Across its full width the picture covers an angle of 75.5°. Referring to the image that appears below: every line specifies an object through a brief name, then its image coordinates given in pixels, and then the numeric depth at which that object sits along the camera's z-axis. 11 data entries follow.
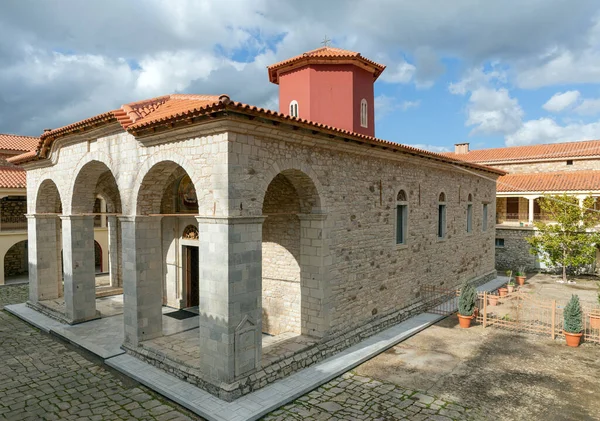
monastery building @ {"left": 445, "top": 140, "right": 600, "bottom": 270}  23.39
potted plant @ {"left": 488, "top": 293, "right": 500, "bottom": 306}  13.02
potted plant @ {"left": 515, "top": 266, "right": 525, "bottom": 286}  19.30
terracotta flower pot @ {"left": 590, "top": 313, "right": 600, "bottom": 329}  11.01
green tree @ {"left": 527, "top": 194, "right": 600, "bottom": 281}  19.95
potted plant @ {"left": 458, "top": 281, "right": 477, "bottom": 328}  11.76
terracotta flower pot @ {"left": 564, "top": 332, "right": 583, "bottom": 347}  10.26
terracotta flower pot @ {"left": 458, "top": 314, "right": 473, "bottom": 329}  11.76
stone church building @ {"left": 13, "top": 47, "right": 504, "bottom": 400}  7.30
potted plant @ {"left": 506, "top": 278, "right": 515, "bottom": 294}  16.59
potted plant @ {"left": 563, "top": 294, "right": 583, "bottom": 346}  10.27
